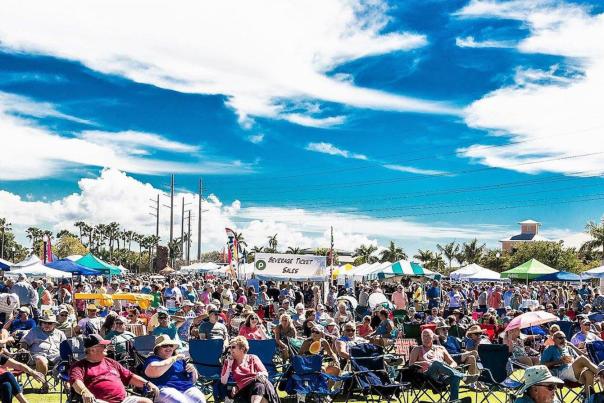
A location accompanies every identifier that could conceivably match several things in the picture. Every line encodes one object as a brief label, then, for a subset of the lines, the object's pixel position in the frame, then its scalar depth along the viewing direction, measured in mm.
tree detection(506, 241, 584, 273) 78375
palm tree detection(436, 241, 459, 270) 109312
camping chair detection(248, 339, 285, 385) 9798
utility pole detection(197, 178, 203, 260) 80250
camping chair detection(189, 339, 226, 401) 9883
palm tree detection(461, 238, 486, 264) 108875
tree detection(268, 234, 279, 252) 142650
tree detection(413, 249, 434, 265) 99812
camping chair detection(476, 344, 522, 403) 10062
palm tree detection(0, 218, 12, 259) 113200
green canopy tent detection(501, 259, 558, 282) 29297
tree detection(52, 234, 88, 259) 116388
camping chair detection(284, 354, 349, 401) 9492
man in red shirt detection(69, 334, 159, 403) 6969
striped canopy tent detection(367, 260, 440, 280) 28609
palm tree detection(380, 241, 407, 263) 104375
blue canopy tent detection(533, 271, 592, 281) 29547
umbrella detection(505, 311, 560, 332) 12039
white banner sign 24297
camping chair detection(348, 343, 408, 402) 9531
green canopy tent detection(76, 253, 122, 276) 26359
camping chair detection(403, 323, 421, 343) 15155
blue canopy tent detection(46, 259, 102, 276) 24531
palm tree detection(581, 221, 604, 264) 78312
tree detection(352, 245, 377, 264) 109438
